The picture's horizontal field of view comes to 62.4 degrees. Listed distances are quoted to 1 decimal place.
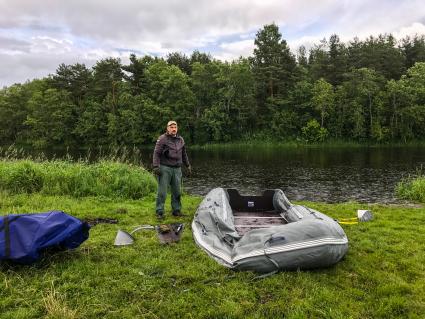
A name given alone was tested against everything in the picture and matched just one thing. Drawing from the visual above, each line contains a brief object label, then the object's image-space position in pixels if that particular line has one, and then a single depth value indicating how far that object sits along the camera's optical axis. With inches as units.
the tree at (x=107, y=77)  1979.6
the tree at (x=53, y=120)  2039.9
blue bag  176.2
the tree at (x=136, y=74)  1991.9
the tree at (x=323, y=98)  1696.6
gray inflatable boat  182.5
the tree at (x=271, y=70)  1796.3
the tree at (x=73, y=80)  2105.1
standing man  309.6
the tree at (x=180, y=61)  2140.7
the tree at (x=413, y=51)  1936.5
